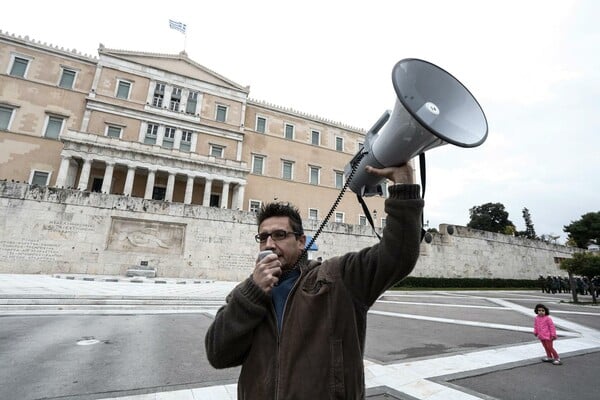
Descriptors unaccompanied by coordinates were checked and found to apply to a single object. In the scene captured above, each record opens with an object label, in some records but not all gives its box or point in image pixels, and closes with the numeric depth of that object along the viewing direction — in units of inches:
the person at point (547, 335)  186.1
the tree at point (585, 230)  1475.1
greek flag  1171.9
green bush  791.1
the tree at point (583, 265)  607.8
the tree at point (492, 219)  2091.5
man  48.9
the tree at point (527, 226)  2368.1
